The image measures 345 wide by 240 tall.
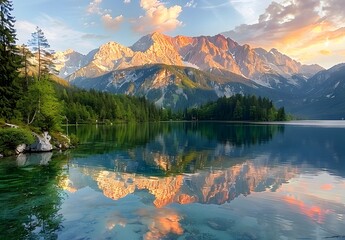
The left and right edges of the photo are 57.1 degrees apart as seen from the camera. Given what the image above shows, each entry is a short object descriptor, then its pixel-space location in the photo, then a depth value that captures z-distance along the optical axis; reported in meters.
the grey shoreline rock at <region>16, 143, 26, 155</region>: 57.67
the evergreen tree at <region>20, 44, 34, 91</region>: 74.81
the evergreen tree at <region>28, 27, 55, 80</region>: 80.56
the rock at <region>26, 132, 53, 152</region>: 61.62
